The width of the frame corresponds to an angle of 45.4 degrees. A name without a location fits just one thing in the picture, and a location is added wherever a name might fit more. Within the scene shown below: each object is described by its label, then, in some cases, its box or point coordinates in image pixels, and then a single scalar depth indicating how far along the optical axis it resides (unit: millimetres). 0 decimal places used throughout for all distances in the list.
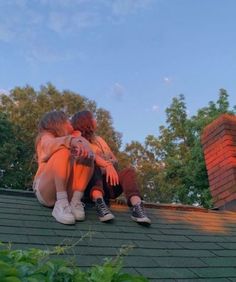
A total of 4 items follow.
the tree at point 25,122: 13505
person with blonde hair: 1916
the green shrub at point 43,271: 613
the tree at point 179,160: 11401
